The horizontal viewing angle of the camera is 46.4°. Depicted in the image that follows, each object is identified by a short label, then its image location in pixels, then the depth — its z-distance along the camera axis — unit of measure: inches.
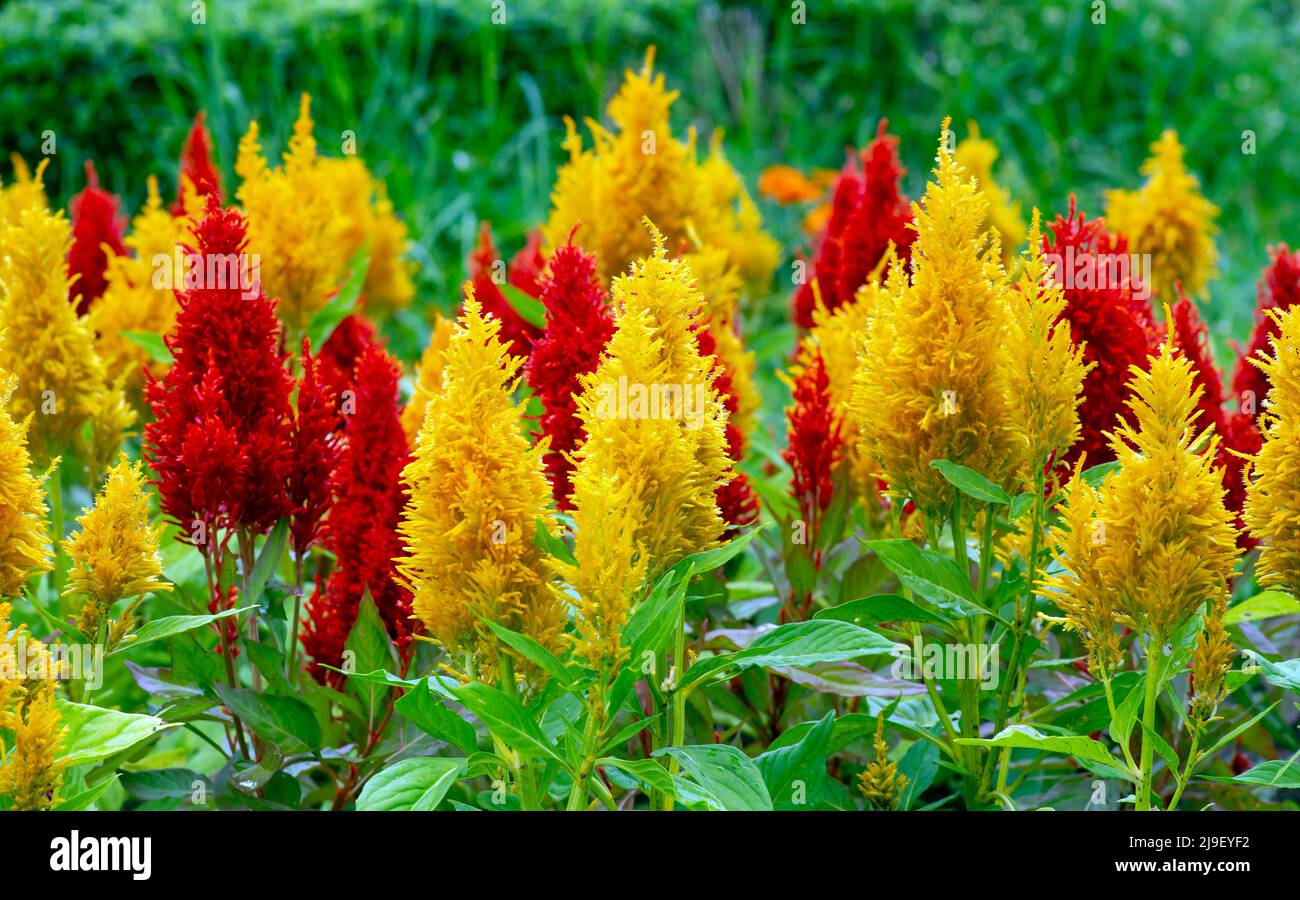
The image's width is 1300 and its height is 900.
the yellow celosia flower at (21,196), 142.8
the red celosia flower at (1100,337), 103.2
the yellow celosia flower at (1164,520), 80.7
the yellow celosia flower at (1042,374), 88.7
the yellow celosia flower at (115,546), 90.7
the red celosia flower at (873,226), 138.3
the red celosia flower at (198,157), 149.7
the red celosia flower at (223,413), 100.2
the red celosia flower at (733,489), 105.1
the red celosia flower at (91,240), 165.2
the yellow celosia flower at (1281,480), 84.2
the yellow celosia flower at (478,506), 81.7
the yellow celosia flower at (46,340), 118.1
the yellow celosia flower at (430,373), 118.0
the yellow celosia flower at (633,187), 153.4
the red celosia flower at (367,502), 104.3
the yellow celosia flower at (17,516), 85.8
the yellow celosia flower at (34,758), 80.0
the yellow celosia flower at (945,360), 91.7
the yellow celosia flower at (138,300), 145.9
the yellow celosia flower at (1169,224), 157.6
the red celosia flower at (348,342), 147.3
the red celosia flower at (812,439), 113.7
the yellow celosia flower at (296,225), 144.9
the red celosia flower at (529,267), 147.7
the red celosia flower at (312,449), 105.2
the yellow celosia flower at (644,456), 77.8
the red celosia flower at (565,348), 97.5
